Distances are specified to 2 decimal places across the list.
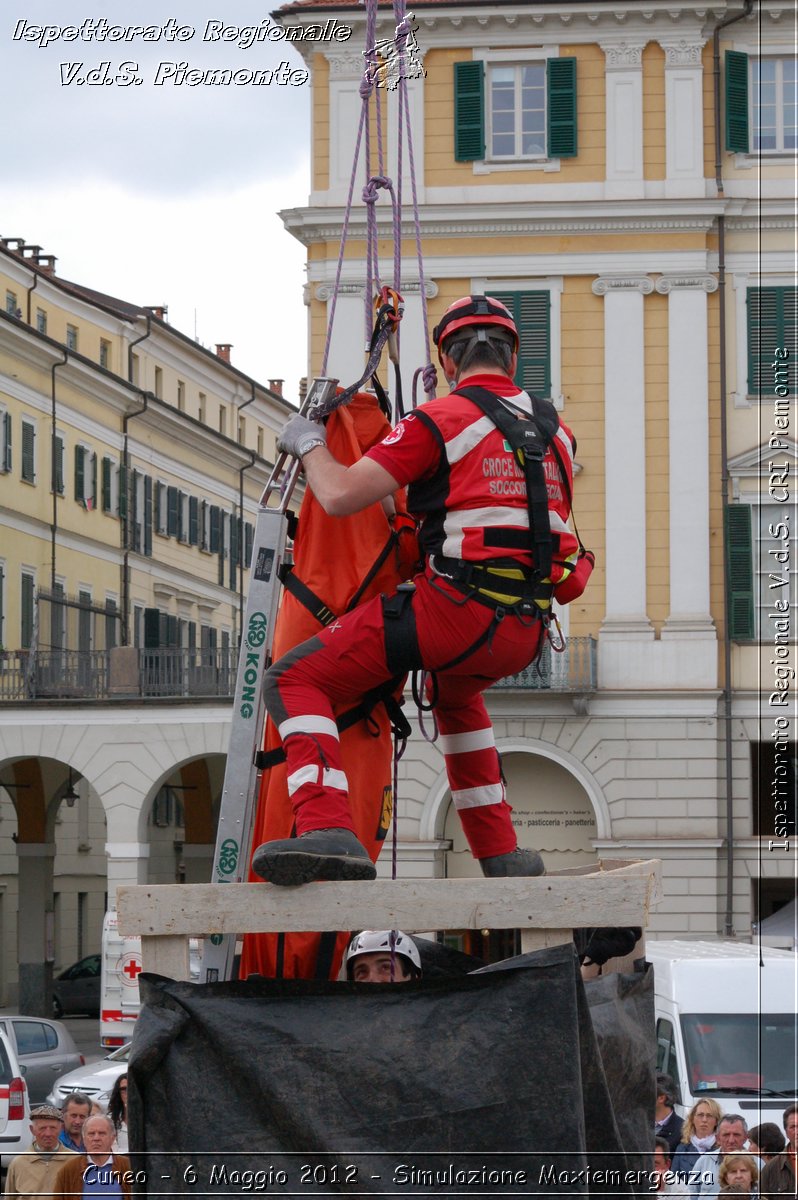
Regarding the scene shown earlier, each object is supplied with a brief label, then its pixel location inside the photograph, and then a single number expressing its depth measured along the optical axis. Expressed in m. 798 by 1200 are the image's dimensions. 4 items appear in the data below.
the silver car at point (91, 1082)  20.83
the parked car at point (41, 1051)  23.66
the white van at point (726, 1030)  16.92
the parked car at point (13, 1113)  18.91
